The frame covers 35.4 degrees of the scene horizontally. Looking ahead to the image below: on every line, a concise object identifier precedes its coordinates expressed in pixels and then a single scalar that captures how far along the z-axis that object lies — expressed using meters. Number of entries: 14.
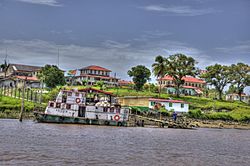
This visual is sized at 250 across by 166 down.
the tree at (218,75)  125.94
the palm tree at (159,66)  113.88
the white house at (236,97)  159.41
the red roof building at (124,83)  155.38
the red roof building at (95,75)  138.25
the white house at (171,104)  91.75
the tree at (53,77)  112.75
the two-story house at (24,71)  131.80
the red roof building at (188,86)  137.62
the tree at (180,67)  117.38
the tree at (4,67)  153.35
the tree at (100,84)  117.82
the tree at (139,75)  120.12
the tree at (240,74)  126.44
